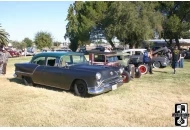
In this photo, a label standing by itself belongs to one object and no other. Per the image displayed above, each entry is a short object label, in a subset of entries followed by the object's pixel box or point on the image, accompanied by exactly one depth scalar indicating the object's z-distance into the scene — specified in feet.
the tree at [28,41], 202.95
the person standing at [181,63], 37.55
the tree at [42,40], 113.41
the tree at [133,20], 66.83
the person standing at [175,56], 30.47
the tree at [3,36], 77.29
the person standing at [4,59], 28.34
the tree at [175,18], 82.90
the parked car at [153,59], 33.73
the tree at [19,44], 182.03
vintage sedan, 17.24
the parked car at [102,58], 25.58
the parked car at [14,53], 78.67
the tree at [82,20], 98.50
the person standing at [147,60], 30.94
